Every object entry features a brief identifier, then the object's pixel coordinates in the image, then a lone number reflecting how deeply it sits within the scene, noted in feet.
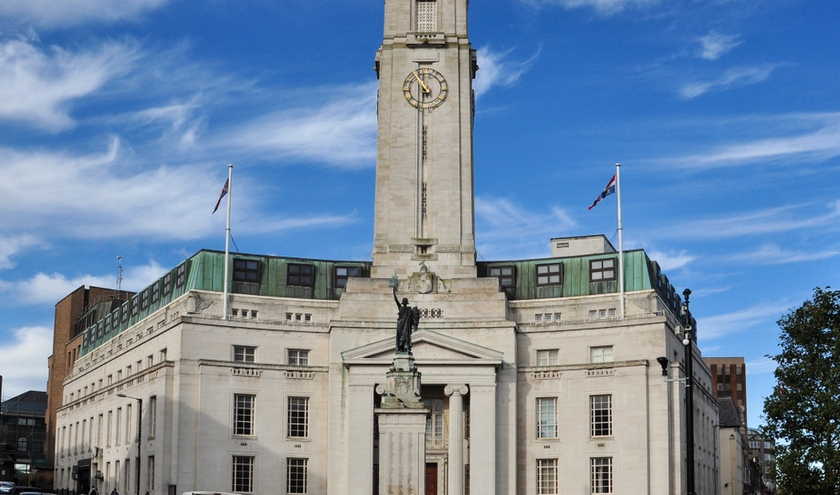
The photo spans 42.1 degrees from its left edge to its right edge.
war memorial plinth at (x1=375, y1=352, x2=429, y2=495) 159.94
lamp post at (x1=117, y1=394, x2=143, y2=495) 273.54
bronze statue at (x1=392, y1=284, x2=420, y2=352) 164.66
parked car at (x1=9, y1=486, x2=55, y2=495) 201.07
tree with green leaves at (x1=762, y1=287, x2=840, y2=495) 187.21
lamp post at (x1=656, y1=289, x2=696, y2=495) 137.69
